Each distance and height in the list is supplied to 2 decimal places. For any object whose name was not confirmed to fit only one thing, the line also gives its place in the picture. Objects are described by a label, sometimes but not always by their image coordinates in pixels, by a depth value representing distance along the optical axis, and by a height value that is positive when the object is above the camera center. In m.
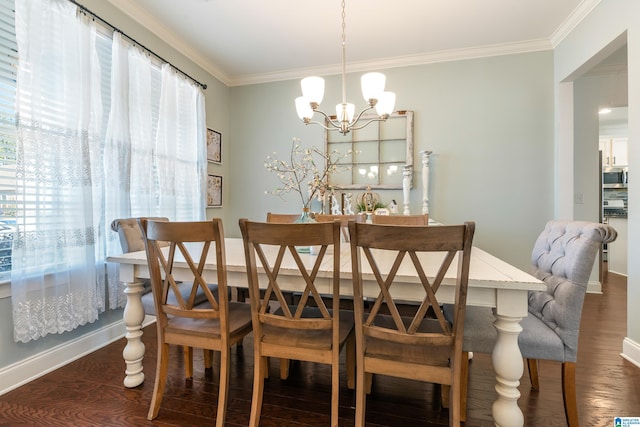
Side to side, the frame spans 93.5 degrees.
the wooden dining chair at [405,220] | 2.12 -0.07
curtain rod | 2.17 +1.48
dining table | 1.18 -0.34
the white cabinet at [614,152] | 5.75 +1.09
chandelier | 1.98 +0.77
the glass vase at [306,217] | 1.82 -0.04
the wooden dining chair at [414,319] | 1.05 -0.42
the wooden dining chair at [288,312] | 1.20 -0.44
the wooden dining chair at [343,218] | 2.28 -0.06
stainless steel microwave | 5.61 +0.59
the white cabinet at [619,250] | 4.62 -0.66
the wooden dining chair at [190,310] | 1.34 -0.48
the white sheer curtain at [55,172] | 1.80 +0.26
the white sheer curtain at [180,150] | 2.92 +0.63
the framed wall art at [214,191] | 3.76 +0.25
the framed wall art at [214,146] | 3.73 +0.82
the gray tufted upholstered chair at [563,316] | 1.28 -0.48
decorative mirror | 3.59 +0.70
